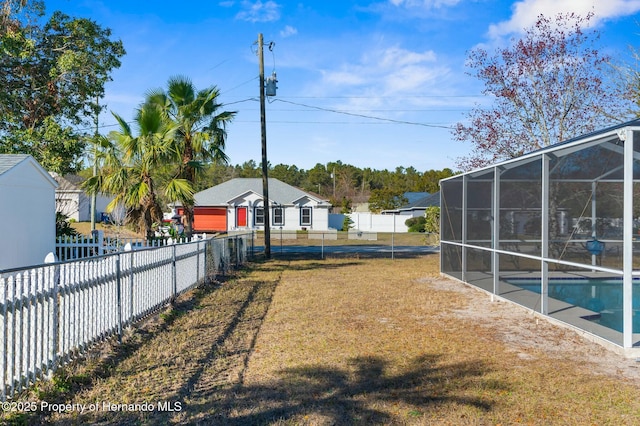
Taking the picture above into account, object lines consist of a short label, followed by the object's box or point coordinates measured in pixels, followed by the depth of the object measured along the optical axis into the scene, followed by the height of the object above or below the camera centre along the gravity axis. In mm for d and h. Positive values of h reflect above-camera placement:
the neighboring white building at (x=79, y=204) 34388 +552
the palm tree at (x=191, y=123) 13941 +2633
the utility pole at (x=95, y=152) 11825 +1376
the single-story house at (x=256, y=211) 37875 +96
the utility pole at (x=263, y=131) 20078 +3175
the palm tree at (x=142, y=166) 11562 +1061
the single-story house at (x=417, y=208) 41569 +407
